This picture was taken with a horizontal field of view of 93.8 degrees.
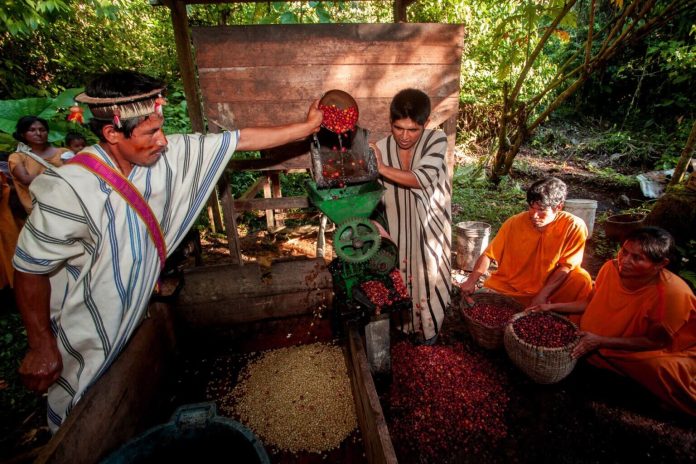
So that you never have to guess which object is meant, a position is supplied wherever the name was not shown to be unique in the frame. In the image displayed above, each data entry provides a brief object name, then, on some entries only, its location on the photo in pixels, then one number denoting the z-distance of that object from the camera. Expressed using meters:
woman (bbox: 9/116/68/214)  3.60
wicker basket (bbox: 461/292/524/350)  2.85
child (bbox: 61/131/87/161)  4.30
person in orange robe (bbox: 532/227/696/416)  2.27
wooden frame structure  2.61
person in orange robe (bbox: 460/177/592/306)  2.84
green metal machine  1.89
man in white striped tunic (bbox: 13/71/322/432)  1.40
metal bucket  4.29
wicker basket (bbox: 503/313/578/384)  2.42
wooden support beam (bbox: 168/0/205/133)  2.90
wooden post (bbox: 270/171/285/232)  5.71
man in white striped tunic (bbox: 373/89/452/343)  2.22
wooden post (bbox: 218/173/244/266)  3.04
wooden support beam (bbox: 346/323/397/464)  1.46
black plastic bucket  1.47
